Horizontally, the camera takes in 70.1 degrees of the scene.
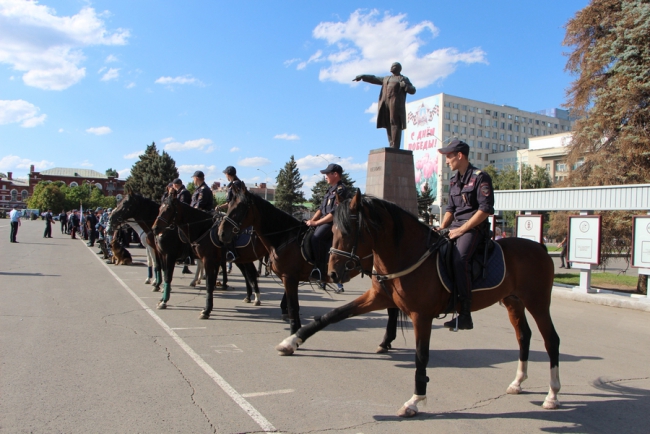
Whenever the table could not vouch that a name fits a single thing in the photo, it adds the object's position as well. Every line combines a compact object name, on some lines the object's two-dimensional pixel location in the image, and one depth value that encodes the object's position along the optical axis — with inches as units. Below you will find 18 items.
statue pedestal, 697.6
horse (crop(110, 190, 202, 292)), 378.8
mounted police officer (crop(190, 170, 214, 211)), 427.5
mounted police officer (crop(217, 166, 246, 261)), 352.8
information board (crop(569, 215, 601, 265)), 497.0
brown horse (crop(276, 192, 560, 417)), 175.9
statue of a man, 708.7
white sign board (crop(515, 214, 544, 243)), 557.6
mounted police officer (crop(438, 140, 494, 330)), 182.2
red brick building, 5964.6
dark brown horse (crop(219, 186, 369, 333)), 283.3
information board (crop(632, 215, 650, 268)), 450.9
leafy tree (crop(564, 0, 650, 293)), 563.8
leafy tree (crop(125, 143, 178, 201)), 2390.5
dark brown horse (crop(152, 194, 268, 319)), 350.6
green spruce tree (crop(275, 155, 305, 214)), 2827.3
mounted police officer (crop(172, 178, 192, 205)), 421.7
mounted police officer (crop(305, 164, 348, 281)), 274.2
